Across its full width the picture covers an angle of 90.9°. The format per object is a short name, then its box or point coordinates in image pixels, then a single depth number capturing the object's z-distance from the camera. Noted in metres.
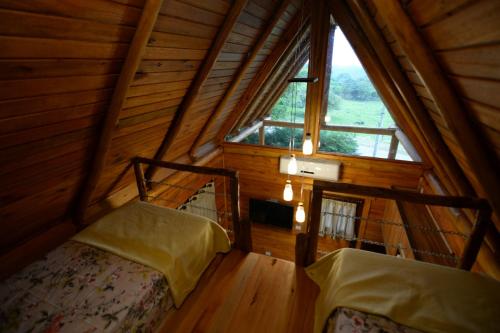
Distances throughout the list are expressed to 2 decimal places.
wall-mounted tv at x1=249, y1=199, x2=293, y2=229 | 5.00
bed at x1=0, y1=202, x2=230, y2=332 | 1.23
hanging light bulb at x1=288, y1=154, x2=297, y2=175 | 3.25
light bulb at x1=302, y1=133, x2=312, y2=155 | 3.15
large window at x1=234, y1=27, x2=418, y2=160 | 3.27
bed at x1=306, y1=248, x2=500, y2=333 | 1.12
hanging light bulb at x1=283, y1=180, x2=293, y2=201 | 3.39
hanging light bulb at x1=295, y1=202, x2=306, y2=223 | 3.49
